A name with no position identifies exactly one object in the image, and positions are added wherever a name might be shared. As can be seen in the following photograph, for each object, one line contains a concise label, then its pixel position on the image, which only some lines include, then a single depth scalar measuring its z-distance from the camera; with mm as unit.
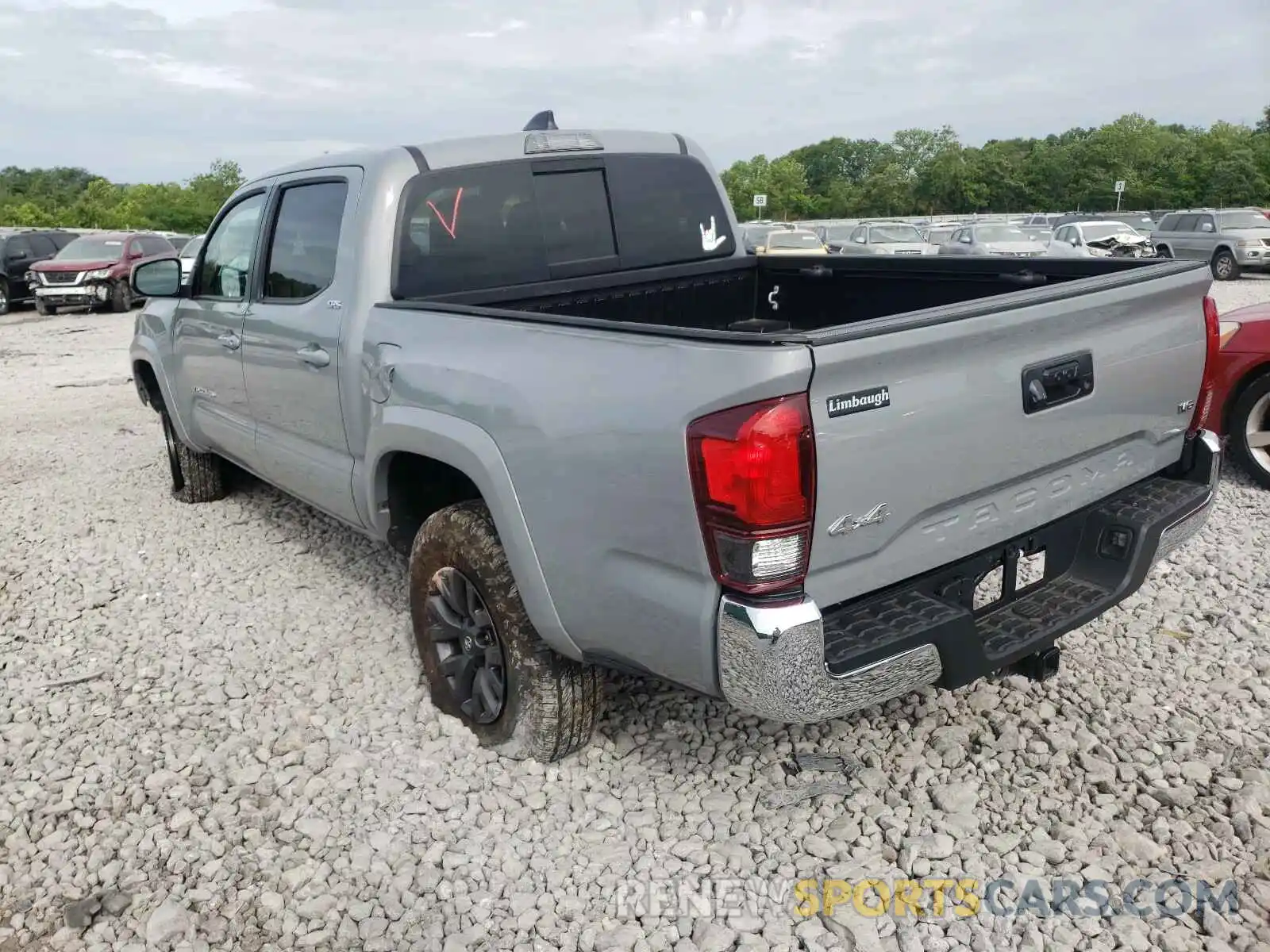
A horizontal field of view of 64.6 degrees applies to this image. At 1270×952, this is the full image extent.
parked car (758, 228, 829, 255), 20969
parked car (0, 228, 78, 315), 20797
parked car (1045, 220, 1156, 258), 20344
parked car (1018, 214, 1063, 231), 35531
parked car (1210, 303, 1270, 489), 5680
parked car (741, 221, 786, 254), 23334
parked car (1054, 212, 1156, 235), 31641
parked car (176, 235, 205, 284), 18758
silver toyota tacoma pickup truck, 2328
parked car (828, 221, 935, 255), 23000
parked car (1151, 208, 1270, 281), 20000
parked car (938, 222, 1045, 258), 20625
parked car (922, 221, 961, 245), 25717
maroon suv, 19609
